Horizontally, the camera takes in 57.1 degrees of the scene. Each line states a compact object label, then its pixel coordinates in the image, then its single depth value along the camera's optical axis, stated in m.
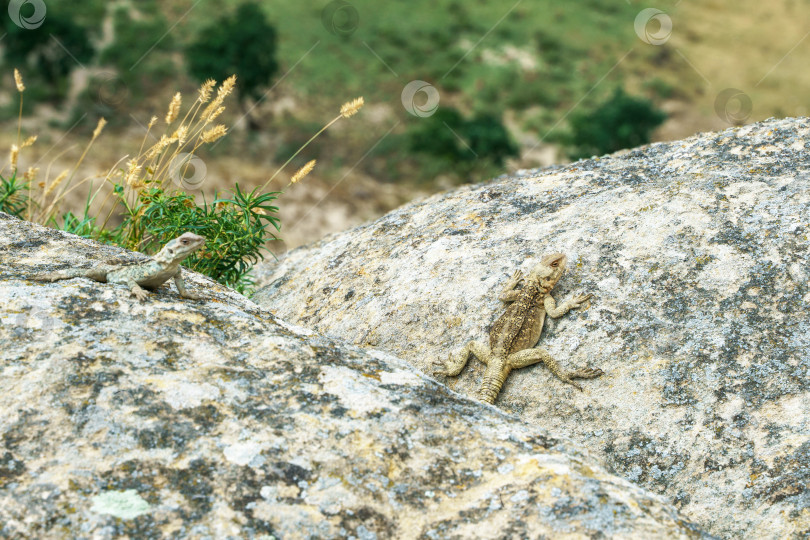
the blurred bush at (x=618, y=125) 31.30
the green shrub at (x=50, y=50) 35.88
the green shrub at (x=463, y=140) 32.75
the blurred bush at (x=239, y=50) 35.41
